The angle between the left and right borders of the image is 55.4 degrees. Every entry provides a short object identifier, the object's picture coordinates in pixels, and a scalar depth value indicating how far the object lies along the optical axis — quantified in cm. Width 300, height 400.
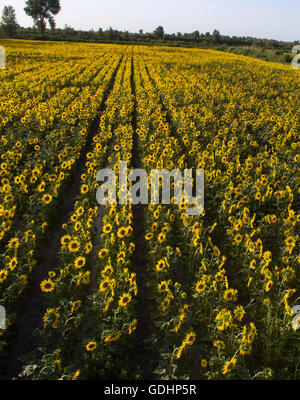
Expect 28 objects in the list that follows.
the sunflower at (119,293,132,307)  350
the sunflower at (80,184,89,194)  609
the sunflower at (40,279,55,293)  373
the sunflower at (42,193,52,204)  549
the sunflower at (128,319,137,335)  327
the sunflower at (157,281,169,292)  377
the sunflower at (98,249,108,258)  434
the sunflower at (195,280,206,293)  380
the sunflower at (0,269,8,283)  370
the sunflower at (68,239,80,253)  430
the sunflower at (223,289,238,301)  364
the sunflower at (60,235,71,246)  451
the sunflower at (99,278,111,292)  369
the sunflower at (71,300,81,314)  349
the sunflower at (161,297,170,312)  354
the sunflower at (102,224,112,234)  481
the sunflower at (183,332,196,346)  311
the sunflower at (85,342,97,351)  310
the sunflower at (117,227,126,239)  466
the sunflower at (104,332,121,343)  316
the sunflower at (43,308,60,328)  326
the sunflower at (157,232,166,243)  449
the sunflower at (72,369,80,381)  269
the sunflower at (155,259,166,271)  406
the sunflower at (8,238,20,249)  417
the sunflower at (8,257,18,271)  380
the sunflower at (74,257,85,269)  407
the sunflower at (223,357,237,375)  289
